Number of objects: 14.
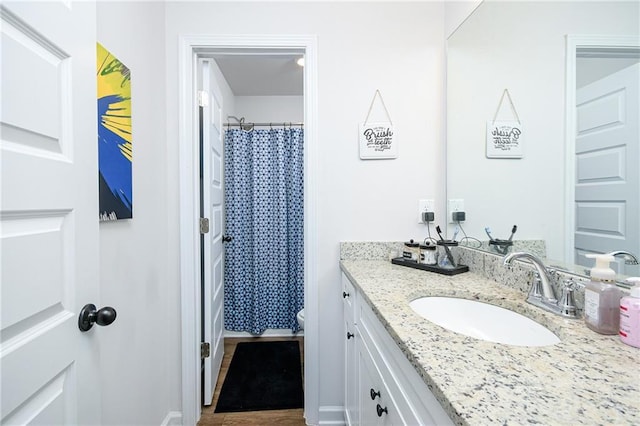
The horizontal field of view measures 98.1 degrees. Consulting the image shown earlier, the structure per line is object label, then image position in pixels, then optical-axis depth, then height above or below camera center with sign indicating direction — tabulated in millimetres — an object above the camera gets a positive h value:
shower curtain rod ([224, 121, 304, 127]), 2473 +750
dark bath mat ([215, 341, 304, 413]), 1644 -1148
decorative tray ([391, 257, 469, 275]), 1212 -272
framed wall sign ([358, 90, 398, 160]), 1493 +375
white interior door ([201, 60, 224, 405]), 1575 -100
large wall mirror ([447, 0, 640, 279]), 695 +269
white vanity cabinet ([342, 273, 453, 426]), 562 -465
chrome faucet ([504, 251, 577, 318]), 759 -253
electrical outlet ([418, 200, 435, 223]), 1535 +4
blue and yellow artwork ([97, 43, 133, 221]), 930 +253
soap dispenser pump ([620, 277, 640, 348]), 583 -235
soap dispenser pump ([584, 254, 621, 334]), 650 -217
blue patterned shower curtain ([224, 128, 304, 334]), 2420 -185
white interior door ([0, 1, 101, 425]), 498 -10
